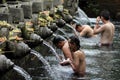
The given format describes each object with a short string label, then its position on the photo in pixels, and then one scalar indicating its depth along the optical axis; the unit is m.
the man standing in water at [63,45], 11.25
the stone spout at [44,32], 13.72
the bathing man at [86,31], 16.86
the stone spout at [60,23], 17.75
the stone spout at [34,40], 12.20
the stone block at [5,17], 11.85
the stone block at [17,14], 13.00
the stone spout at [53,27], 15.44
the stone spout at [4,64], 9.27
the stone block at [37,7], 16.73
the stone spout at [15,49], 10.49
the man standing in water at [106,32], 15.73
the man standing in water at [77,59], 10.59
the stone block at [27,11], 14.74
